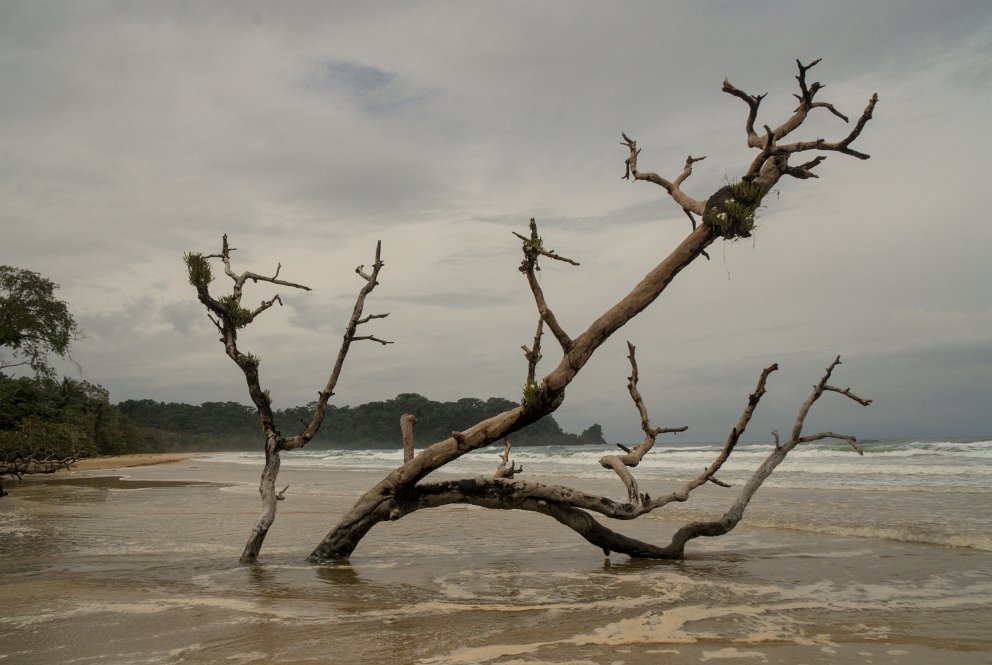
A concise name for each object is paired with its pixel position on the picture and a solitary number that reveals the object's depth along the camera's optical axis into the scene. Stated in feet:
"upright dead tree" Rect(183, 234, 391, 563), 29.04
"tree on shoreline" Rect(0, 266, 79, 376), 89.15
